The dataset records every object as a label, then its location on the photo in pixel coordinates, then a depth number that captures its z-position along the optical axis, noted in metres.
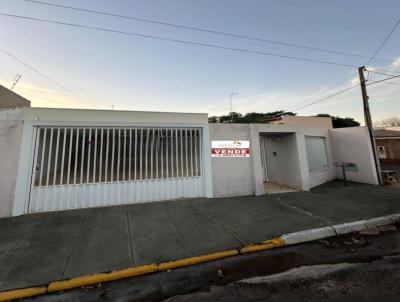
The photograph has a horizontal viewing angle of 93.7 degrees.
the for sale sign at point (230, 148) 6.97
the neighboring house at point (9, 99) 9.73
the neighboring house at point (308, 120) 18.88
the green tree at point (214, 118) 27.93
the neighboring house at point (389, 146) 16.78
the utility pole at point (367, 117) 9.42
